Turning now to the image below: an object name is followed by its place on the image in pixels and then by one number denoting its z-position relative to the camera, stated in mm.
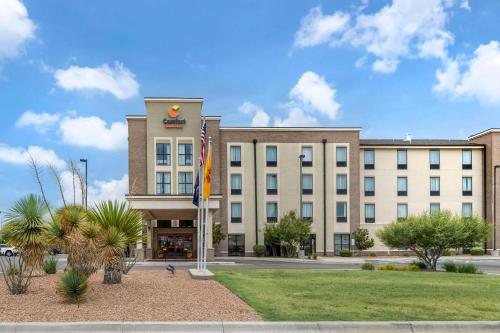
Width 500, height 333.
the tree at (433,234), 30062
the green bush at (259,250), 52969
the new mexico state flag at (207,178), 22922
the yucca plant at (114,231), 15188
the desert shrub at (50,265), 19844
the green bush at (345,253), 53844
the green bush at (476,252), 56781
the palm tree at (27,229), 15000
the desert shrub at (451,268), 28172
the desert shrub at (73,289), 11883
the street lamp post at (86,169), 52662
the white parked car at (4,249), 57309
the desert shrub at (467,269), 27059
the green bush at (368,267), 28222
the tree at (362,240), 55219
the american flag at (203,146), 22609
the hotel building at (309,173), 53656
